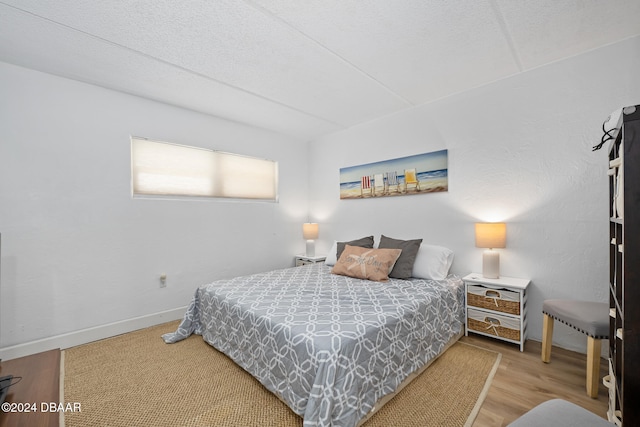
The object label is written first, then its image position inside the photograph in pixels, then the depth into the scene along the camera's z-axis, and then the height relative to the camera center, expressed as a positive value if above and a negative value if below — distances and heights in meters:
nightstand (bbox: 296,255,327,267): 4.15 -0.77
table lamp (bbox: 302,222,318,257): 4.32 -0.39
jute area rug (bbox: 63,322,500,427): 1.61 -1.24
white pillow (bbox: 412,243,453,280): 2.79 -0.57
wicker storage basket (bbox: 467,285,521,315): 2.38 -0.83
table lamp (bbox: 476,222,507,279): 2.59 -0.32
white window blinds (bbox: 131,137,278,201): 3.05 +0.49
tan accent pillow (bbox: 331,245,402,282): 2.77 -0.57
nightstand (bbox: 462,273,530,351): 2.36 -0.91
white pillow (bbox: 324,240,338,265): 3.52 -0.61
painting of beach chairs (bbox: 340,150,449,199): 3.20 +0.42
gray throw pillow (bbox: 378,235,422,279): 2.82 -0.52
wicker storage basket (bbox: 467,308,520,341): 2.38 -1.06
